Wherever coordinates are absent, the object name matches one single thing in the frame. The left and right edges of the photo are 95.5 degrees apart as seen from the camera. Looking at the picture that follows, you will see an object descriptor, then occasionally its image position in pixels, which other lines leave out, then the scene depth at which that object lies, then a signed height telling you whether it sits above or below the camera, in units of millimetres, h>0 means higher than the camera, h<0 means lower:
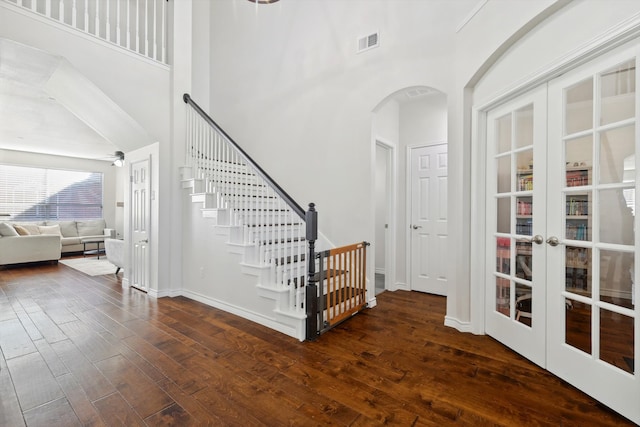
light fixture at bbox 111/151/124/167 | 6684 +1266
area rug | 5758 -1180
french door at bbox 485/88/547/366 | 2219 -99
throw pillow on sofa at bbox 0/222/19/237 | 5994 -401
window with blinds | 7766 +518
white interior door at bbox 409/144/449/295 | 4152 -87
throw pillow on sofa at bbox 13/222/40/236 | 7223 -410
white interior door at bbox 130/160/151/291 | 4164 -166
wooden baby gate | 2820 -842
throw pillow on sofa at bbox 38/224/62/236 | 7538 -455
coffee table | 7938 -851
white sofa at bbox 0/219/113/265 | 5918 -668
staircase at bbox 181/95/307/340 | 2812 -75
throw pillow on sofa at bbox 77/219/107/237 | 8523 -463
